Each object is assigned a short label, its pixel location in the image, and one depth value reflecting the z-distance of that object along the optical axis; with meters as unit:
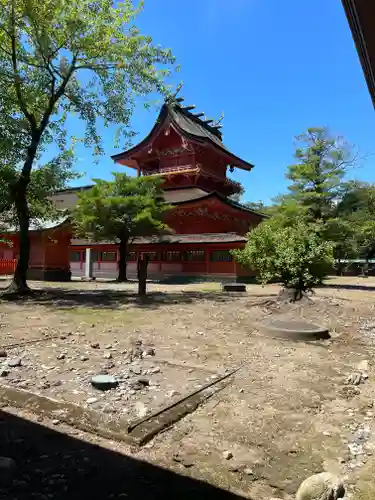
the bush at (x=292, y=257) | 12.45
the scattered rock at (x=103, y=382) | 5.17
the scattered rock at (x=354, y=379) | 5.91
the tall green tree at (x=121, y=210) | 24.27
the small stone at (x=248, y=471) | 3.39
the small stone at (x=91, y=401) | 4.70
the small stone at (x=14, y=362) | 6.04
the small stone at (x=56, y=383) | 5.30
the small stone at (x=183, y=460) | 3.49
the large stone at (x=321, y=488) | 2.96
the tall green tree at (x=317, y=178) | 26.20
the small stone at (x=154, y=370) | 5.98
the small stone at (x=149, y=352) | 7.10
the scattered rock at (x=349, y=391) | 5.37
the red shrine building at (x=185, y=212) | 29.53
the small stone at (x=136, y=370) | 5.92
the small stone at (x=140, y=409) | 4.40
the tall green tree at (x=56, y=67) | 14.24
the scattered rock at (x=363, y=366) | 6.65
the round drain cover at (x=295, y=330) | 8.85
